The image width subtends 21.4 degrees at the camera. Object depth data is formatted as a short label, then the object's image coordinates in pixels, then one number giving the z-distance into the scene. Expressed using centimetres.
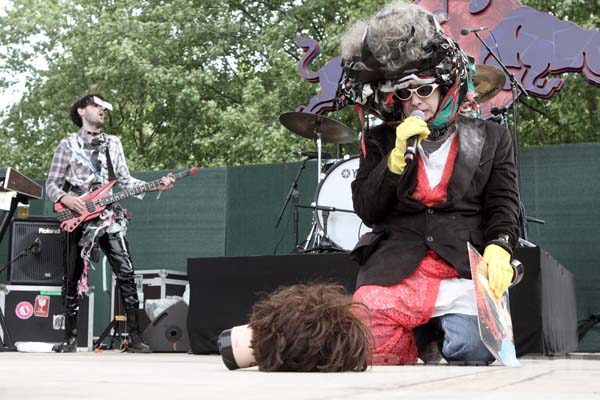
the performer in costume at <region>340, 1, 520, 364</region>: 575
